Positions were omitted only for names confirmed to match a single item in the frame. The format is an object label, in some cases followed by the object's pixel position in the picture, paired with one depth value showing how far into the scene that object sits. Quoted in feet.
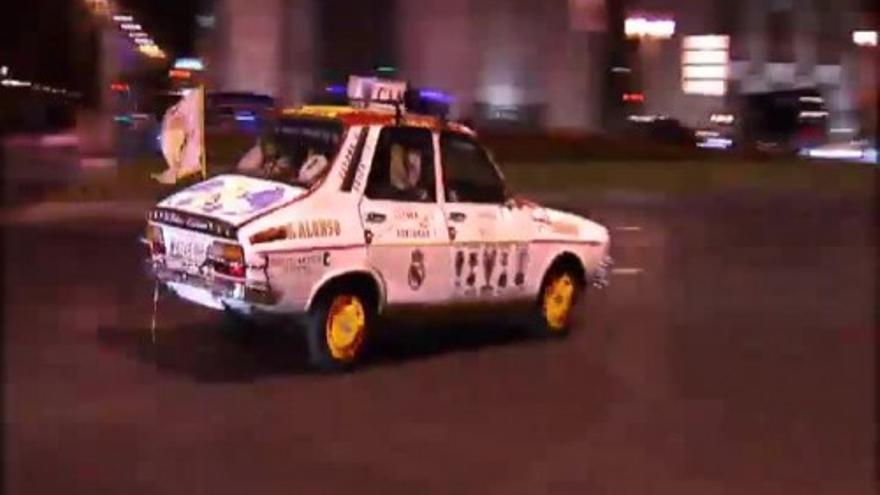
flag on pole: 40.34
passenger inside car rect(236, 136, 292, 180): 37.09
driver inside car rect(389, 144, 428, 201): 37.68
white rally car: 34.65
